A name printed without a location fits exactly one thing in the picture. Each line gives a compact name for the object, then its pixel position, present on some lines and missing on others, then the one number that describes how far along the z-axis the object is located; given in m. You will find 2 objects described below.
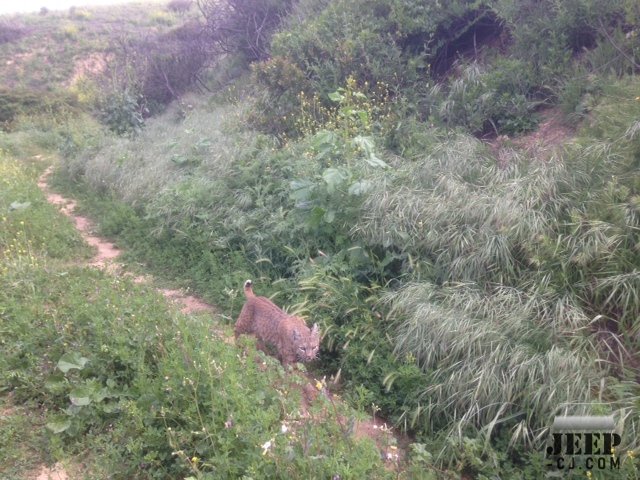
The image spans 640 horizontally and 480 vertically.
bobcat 4.21
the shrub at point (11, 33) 29.50
